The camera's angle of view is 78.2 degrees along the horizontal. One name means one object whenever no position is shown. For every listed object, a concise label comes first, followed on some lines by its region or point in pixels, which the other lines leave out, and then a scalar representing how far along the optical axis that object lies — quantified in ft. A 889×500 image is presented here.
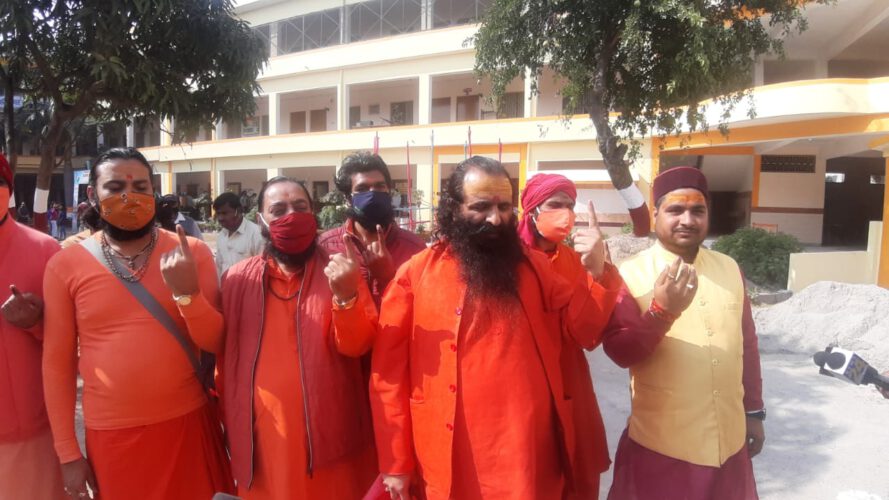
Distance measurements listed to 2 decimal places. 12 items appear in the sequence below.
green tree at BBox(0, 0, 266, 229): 14.90
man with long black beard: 5.90
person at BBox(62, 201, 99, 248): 7.88
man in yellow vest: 6.53
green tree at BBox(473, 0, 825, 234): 20.56
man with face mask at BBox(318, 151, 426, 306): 8.47
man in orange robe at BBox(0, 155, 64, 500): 6.68
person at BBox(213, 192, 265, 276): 16.97
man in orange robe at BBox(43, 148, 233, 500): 6.52
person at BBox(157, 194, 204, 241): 14.46
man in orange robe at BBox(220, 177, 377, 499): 6.42
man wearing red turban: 6.60
